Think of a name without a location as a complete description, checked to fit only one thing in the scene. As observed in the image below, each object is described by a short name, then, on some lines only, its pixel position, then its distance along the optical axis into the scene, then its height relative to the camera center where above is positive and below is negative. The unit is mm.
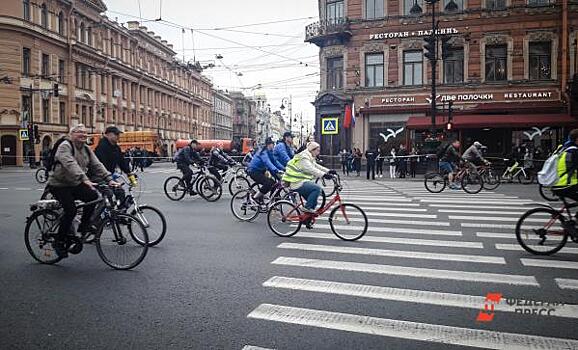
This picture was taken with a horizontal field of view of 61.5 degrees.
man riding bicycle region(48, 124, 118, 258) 6520 -316
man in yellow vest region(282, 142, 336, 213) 9031 -299
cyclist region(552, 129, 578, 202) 6949 -223
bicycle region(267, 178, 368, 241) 8734 -1119
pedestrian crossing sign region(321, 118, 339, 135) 27141 +1851
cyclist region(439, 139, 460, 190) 17406 -118
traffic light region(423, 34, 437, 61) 22406 +5055
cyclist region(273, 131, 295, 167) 11531 +219
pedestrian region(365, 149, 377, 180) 26128 -161
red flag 34281 +2830
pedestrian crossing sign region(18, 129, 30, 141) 40156 +2052
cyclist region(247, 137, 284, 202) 11078 -266
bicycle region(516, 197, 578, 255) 7262 -1080
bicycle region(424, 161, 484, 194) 17094 -819
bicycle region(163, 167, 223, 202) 15102 -894
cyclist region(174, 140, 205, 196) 15312 -80
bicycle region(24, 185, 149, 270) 6727 -1056
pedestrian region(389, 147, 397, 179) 26339 -436
